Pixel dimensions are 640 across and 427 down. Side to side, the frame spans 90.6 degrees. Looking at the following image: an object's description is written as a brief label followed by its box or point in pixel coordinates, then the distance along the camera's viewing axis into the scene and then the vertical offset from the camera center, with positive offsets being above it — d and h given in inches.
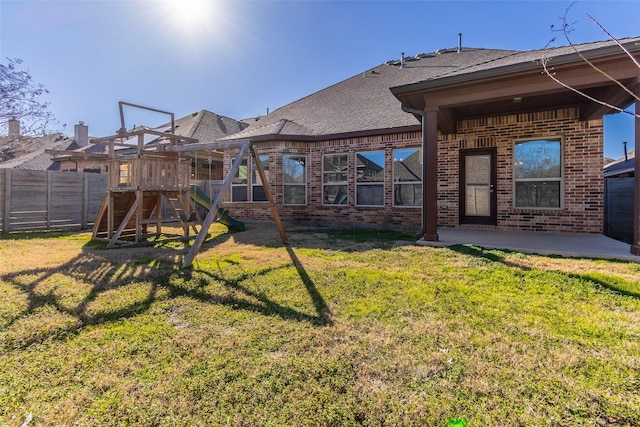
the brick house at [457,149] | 216.8 +63.4
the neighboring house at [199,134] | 574.9 +137.4
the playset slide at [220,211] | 322.1 -2.5
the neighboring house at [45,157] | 701.9 +115.7
